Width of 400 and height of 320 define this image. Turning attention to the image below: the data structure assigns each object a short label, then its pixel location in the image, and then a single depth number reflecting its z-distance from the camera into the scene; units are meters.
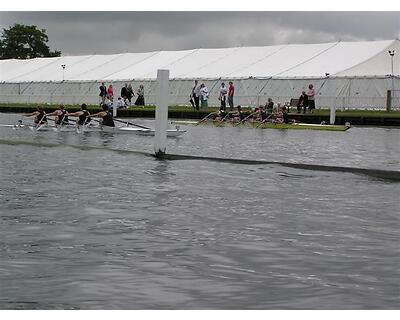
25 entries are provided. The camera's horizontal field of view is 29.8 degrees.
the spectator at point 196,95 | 41.31
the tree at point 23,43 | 126.88
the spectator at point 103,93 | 45.84
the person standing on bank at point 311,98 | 37.72
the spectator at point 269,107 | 35.08
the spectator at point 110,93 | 45.66
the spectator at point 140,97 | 47.31
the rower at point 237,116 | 33.47
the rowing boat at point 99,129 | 24.89
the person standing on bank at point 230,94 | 40.22
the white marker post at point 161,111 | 17.44
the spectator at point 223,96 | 39.53
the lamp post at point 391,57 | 39.95
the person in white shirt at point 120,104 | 44.41
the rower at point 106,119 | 26.28
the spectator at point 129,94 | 46.93
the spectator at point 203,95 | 41.44
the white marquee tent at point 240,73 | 41.28
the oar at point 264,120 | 31.98
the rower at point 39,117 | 27.59
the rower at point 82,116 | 26.69
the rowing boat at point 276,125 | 30.16
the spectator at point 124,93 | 46.28
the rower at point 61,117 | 27.19
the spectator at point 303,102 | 37.94
